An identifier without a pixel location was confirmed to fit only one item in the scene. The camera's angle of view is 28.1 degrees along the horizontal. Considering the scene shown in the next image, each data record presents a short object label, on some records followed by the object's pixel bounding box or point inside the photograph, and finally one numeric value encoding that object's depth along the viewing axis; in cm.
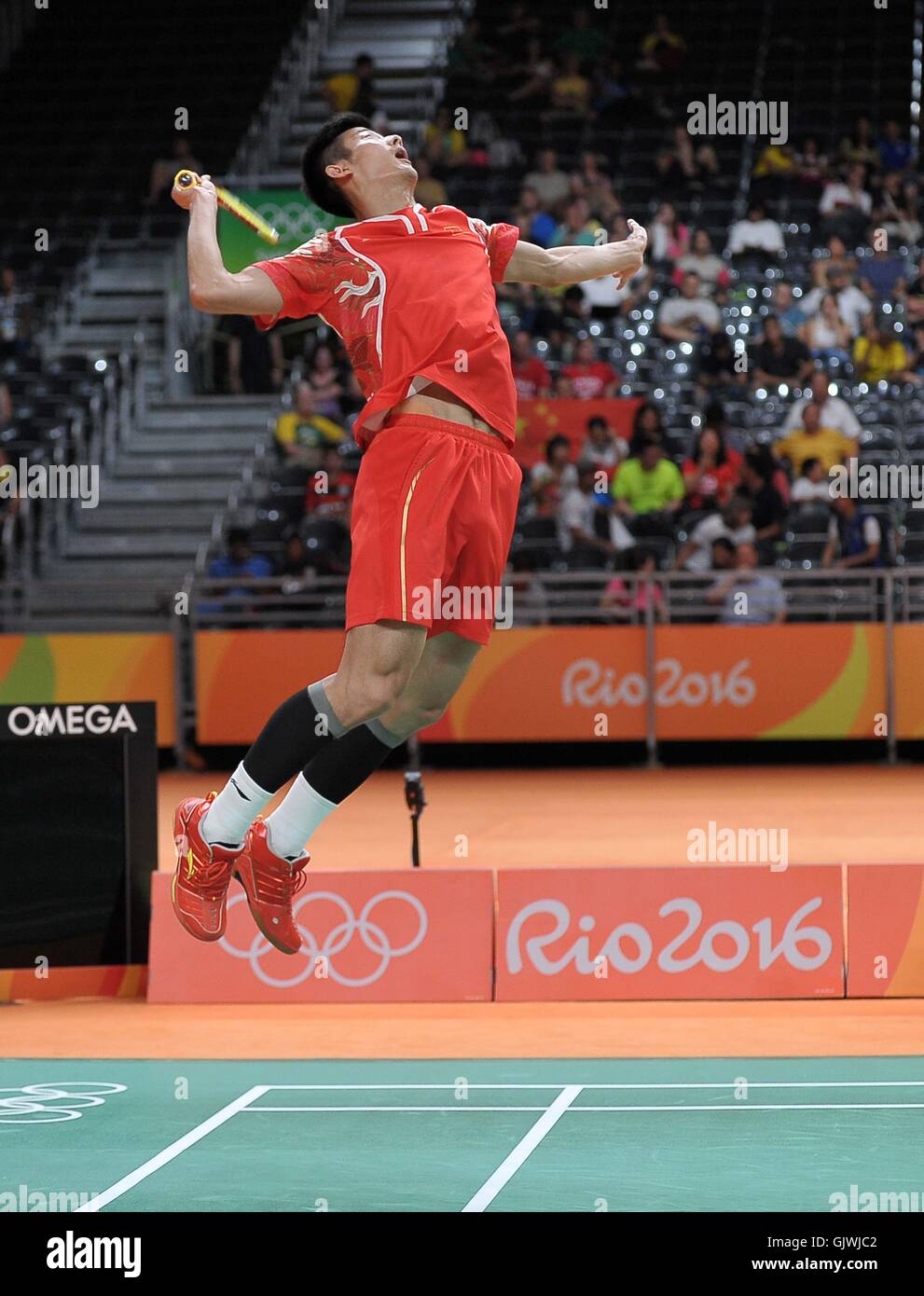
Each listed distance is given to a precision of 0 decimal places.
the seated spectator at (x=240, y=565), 1625
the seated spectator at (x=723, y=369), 1719
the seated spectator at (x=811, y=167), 1964
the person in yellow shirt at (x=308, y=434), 1734
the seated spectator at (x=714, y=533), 1571
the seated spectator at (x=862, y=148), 1973
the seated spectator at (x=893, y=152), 1986
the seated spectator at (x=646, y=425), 1602
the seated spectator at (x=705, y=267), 1803
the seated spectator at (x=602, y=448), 1636
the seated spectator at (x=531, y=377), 1702
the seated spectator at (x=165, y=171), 2053
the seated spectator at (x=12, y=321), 1938
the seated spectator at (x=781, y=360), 1694
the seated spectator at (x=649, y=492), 1608
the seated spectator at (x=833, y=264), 1764
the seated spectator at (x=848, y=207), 1872
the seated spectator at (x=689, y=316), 1777
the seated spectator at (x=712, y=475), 1606
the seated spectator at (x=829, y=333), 1734
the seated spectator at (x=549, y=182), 1938
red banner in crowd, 1692
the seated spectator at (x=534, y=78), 2192
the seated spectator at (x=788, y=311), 1750
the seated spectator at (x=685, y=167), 2011
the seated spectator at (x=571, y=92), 2181
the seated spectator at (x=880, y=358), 1716
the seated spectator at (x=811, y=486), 1599
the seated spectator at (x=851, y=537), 1576
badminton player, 479
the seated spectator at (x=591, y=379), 1712
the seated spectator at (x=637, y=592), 1571
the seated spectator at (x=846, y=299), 1750
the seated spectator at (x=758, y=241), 1859
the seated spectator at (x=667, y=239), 1850
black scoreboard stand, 871
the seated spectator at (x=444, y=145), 2027
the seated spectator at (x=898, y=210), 1853
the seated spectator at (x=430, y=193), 1861
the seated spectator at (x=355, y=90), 2169
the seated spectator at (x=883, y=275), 1794
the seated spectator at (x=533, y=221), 1866
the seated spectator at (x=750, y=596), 1557
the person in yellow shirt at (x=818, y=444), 1617
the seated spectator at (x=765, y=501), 1580
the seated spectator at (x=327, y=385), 1759
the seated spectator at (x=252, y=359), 1958
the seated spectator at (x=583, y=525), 1625
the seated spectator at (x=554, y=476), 1631
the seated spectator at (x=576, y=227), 1825
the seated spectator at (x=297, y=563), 1596
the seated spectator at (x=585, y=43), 2216
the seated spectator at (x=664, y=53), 2206
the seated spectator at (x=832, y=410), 1622
